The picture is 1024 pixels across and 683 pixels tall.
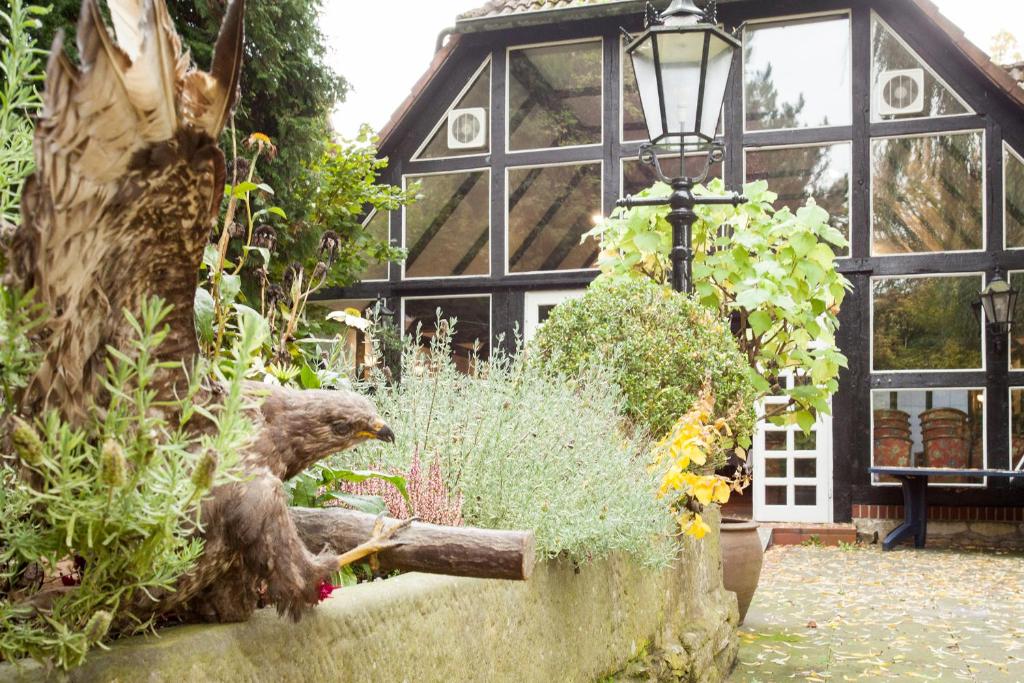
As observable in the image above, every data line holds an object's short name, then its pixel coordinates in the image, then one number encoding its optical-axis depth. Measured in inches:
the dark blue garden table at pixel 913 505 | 382.0
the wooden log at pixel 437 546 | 67.4
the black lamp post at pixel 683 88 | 192.9
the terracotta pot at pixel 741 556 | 196.9
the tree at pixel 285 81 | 335.6
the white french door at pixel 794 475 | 420.5
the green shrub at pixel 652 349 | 169.2
